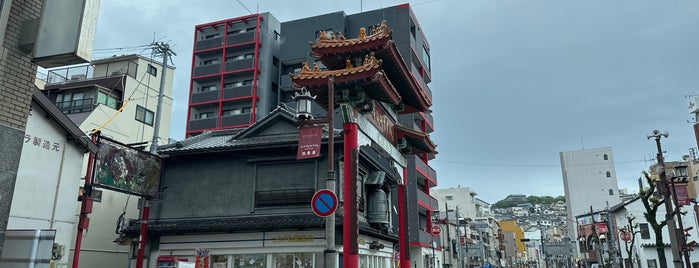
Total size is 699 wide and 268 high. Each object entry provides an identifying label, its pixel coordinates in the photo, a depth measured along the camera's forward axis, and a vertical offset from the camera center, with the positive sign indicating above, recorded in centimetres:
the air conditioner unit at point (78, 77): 4721 +1796
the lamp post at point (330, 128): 1284 +388
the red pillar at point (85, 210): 1833 +199
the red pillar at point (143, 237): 2175 +118
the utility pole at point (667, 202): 2164 +285
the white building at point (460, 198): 9906 +1331
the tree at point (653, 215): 2439 +255
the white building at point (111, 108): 2878 +1296
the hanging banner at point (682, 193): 3162 +462
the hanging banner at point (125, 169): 1980 +404
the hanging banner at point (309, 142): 1503 +373
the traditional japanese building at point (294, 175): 1800 +408
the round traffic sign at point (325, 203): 1267 +157
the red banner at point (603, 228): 4031 +301
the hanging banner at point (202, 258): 2197 +24
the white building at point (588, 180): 9138 +1585
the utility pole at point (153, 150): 2188 +542
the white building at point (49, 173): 1720 +332
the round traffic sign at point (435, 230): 4784 +330
